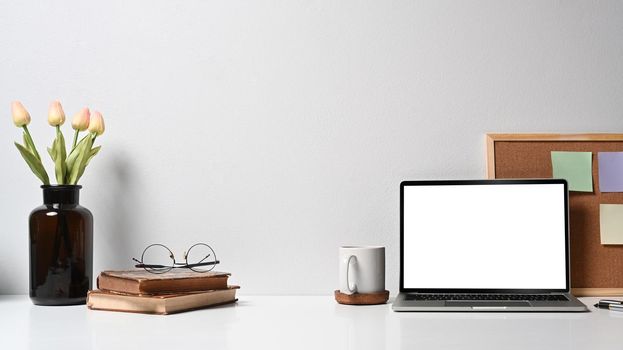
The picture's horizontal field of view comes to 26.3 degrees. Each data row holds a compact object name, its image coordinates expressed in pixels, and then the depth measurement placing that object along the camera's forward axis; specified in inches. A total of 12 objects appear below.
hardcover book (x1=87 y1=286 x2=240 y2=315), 90.5
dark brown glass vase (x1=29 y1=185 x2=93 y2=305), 95.5
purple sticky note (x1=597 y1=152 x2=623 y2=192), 98.6
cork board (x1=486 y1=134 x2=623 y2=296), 98.0
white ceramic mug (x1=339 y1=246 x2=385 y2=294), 94.4
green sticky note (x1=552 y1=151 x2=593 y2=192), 98.7
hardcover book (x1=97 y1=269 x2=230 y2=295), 91.7
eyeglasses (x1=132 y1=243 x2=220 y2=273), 100.7
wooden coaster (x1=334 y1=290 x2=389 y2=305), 94.0
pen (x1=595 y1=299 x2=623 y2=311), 90.0
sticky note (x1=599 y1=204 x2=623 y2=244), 98.2
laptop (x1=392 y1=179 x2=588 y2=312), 94.9
